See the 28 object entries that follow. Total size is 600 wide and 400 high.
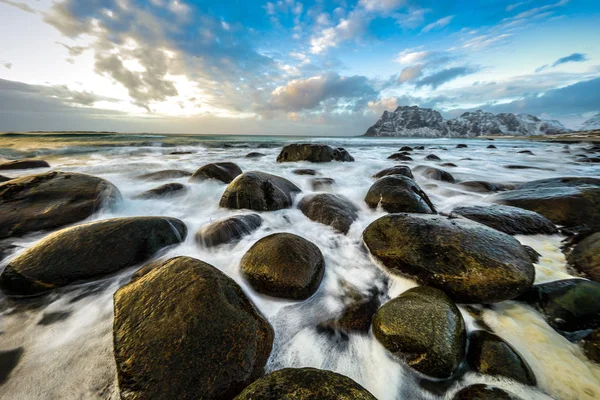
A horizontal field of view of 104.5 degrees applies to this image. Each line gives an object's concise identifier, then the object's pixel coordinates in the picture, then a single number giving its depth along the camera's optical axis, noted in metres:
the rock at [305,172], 8.01
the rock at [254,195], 4.61
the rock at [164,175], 7.27
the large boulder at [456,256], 2.32
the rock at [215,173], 6.68
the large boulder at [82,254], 2.50
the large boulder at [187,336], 1.50
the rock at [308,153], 10.73
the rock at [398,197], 4.37
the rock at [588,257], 2.56
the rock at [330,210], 4.14
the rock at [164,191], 5.58
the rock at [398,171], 6.75
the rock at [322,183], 6.64
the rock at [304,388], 1.26
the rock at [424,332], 1.76
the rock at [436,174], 7.38
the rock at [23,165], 8.28
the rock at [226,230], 3.53
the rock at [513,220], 3.63
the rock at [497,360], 1.68
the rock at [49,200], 3.63
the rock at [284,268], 2.48
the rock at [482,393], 1.53
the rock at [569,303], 1.96
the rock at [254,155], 14.19
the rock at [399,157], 12.48
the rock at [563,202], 3.85
